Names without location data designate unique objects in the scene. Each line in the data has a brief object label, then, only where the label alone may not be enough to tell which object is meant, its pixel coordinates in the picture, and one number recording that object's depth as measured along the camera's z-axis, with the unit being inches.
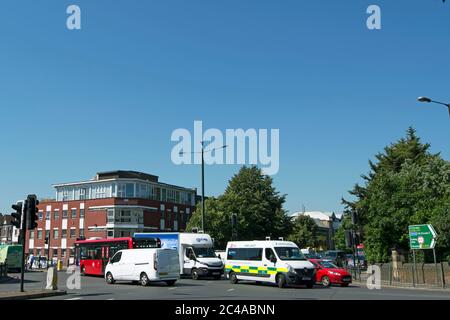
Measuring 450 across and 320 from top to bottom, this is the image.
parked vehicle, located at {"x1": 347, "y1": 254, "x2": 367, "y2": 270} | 1950.1
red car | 1010.1
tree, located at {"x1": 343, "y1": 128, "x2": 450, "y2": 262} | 1411.2
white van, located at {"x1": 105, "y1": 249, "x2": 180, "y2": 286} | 965.8
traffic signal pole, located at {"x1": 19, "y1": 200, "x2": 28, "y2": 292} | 781.3
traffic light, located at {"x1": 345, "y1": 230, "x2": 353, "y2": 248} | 1250.6
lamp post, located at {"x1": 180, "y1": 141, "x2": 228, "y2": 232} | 1454.2
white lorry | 1225.4
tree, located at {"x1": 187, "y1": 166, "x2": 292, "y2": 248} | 2486.5
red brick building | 2901.1
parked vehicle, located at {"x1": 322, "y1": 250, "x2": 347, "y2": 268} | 2273.6
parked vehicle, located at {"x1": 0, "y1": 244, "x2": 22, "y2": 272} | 1877.5
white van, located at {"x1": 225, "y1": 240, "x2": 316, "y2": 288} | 906.1
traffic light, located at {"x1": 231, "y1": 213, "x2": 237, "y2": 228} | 1395.2
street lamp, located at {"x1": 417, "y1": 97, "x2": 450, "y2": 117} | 1007.5
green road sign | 1080.8
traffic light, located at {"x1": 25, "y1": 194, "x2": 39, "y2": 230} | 788.6
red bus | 1332.4
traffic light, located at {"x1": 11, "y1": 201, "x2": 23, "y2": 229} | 788.6
